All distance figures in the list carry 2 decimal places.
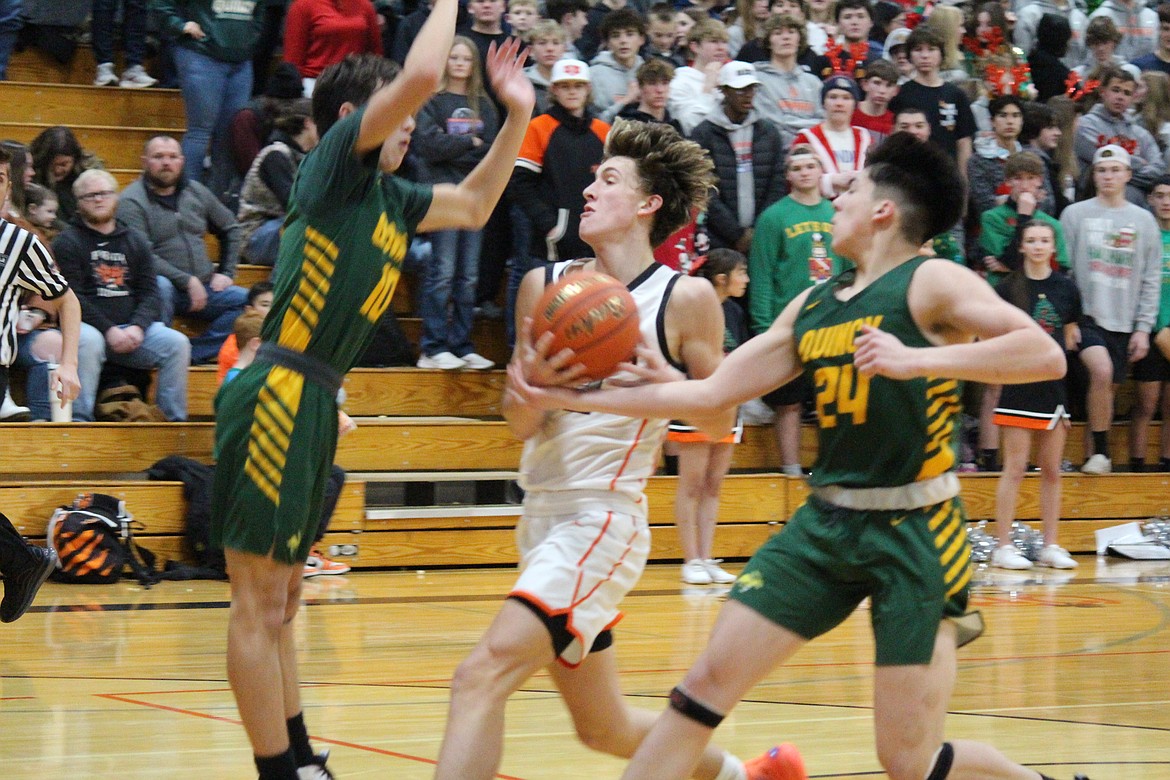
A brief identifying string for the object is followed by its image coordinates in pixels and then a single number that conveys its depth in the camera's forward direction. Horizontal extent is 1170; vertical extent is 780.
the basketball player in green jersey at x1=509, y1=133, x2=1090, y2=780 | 6.17
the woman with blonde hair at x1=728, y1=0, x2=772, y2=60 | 22.17
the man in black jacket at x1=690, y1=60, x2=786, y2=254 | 18.65
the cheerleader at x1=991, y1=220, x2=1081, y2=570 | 18.21
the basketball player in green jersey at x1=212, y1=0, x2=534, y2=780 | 7.14
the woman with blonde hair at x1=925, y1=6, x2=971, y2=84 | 21.94
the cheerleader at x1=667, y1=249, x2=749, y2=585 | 16.33
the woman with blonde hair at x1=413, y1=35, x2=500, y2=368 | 17.77
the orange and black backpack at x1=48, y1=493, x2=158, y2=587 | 15.43
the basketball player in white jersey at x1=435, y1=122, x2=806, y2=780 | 6.63
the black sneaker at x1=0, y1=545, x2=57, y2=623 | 11.33
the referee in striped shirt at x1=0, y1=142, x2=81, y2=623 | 11.31
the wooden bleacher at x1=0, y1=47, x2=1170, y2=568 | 16.37
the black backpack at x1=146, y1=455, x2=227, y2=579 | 16.17
